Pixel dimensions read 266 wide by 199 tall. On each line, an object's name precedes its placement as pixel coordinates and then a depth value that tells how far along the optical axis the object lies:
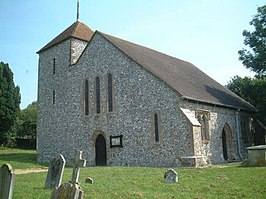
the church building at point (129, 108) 19.78
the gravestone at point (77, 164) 10.67
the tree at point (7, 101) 44.44
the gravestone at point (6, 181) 5.96
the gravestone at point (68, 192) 5.61
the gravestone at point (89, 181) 11.77
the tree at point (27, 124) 55.95
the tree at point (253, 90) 28.90
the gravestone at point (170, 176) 12.01
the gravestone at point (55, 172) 10.65
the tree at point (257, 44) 26.52
